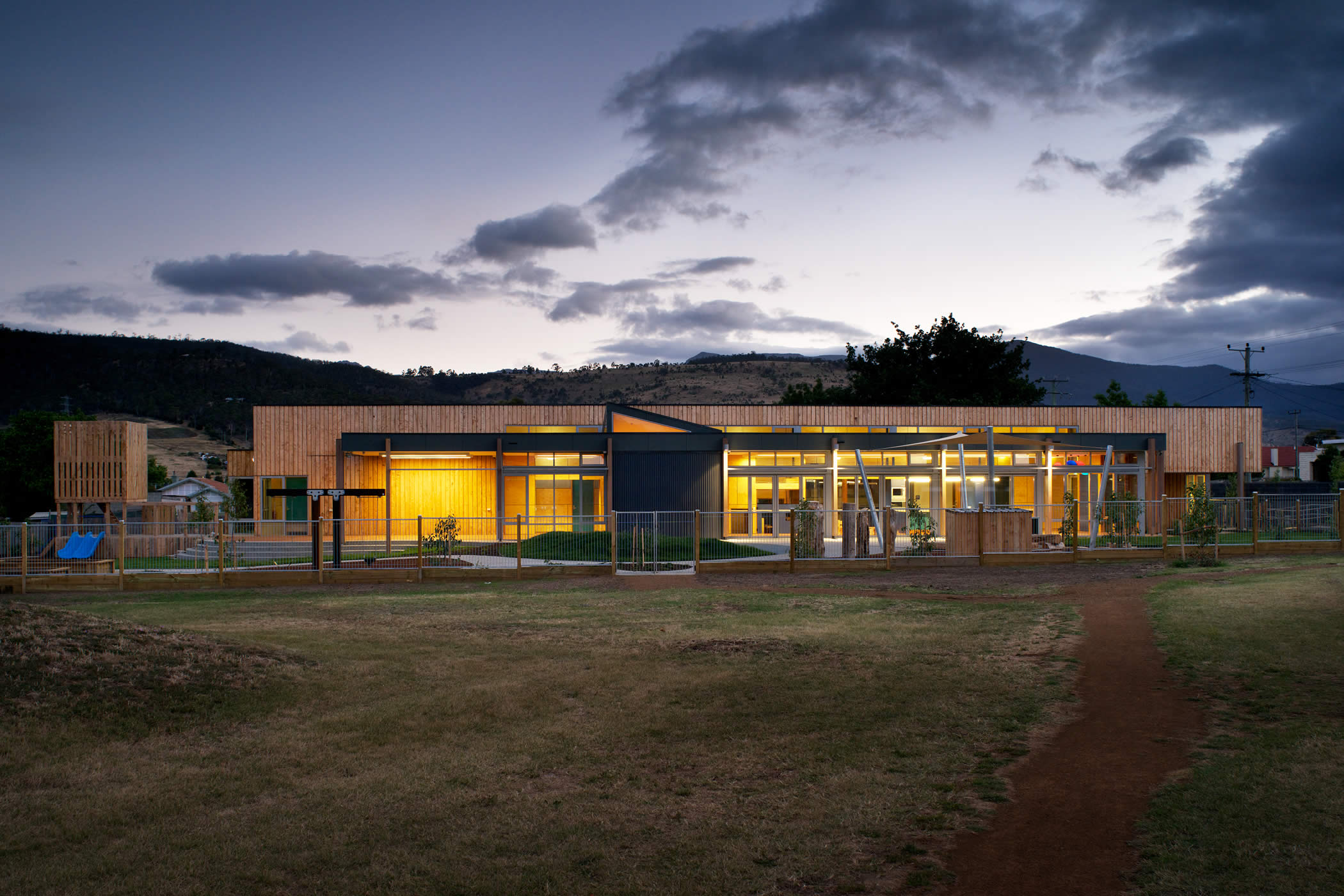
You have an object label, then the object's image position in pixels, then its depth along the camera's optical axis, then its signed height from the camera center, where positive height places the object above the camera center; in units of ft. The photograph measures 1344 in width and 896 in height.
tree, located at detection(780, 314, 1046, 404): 212.23 +24.07
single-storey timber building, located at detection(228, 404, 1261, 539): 110.83 +0.78
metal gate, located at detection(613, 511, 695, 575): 79.20 -7.01
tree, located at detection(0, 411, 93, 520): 180.75 +2.11
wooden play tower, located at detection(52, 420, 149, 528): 106.42 +1.43
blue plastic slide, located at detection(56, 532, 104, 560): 77.71 -6.31
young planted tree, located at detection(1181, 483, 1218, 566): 80.23 -5.25
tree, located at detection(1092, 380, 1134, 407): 196.58 +16.20
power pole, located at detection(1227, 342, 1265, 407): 252.42 +26.28
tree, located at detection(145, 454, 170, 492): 208.44 -0.03
